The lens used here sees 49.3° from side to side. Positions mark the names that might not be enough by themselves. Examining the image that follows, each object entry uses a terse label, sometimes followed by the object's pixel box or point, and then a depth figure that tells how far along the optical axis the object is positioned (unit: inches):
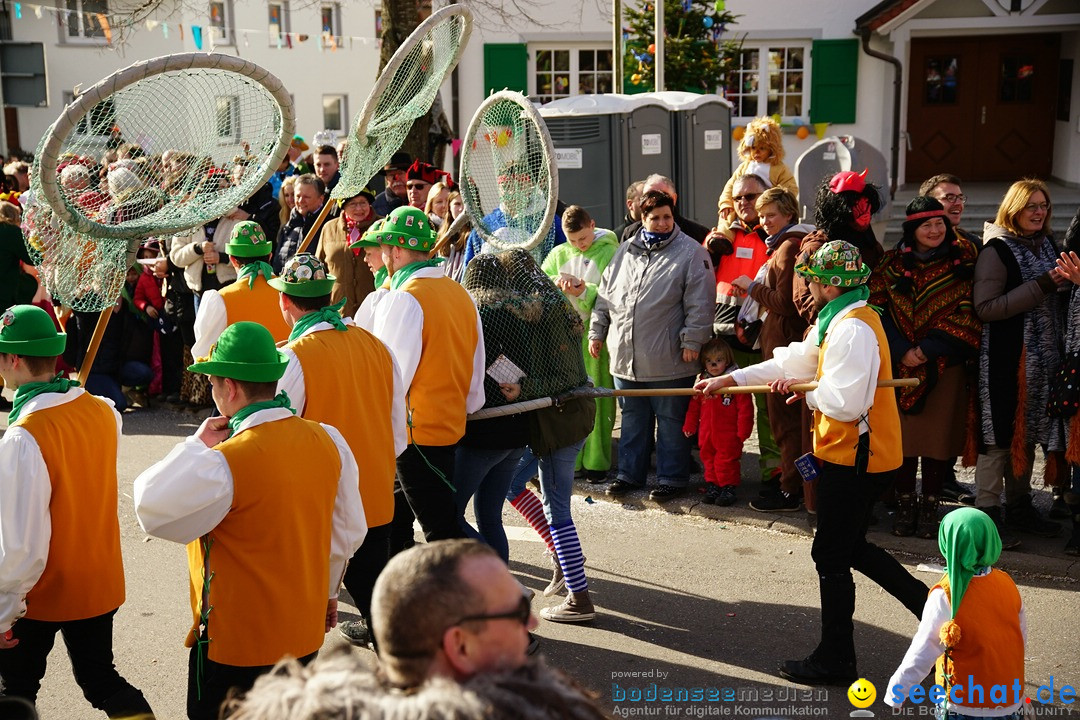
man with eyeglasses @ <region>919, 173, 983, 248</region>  278.8
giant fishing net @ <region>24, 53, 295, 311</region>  156.8
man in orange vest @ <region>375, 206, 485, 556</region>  203.9
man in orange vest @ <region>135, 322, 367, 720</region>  140.3
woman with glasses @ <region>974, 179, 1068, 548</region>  255.9
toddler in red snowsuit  292.0
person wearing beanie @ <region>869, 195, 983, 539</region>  259.8
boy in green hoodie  317.1
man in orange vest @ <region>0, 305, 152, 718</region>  154.8
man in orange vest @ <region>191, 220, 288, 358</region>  251.1
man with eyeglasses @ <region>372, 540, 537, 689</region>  90.0
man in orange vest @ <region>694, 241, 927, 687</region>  195.9
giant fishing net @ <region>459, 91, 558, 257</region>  232.4
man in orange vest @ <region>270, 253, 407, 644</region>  176.9
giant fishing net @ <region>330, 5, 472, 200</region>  228.2
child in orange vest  154.3
